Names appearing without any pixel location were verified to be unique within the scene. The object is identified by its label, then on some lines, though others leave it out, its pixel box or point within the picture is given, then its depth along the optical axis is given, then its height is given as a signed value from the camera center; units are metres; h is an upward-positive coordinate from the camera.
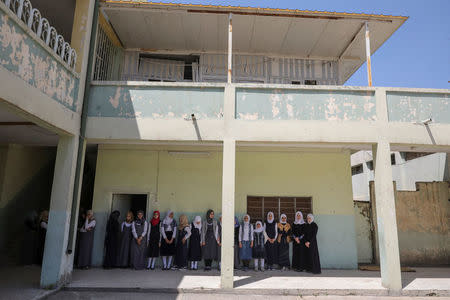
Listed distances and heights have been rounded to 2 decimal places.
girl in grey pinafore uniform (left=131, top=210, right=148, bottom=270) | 8.45 -0.85
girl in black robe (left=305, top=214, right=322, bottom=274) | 8.24 -0.89
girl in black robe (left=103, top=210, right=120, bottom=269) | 8.52 -0.82
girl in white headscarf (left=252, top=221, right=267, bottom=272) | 8.57 -0.87
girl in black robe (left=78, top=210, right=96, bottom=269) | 8.38 -0.85
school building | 6.68 +2.02
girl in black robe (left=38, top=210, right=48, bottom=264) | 8.87 -0.73
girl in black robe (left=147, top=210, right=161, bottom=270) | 8.54 -0.78
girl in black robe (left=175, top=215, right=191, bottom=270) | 8.58 -0.91
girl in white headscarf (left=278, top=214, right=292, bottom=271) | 8.75 -0.85
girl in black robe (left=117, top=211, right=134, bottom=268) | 8.55 -0.87
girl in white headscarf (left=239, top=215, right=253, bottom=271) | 8.62 -0.72
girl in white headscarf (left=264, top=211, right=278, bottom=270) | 8.70 -0.80
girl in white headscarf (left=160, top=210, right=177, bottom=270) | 8.50 -0.73
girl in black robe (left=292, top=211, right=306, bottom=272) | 8.52 -0.81
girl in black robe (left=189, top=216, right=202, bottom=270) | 8.53 -0.82
